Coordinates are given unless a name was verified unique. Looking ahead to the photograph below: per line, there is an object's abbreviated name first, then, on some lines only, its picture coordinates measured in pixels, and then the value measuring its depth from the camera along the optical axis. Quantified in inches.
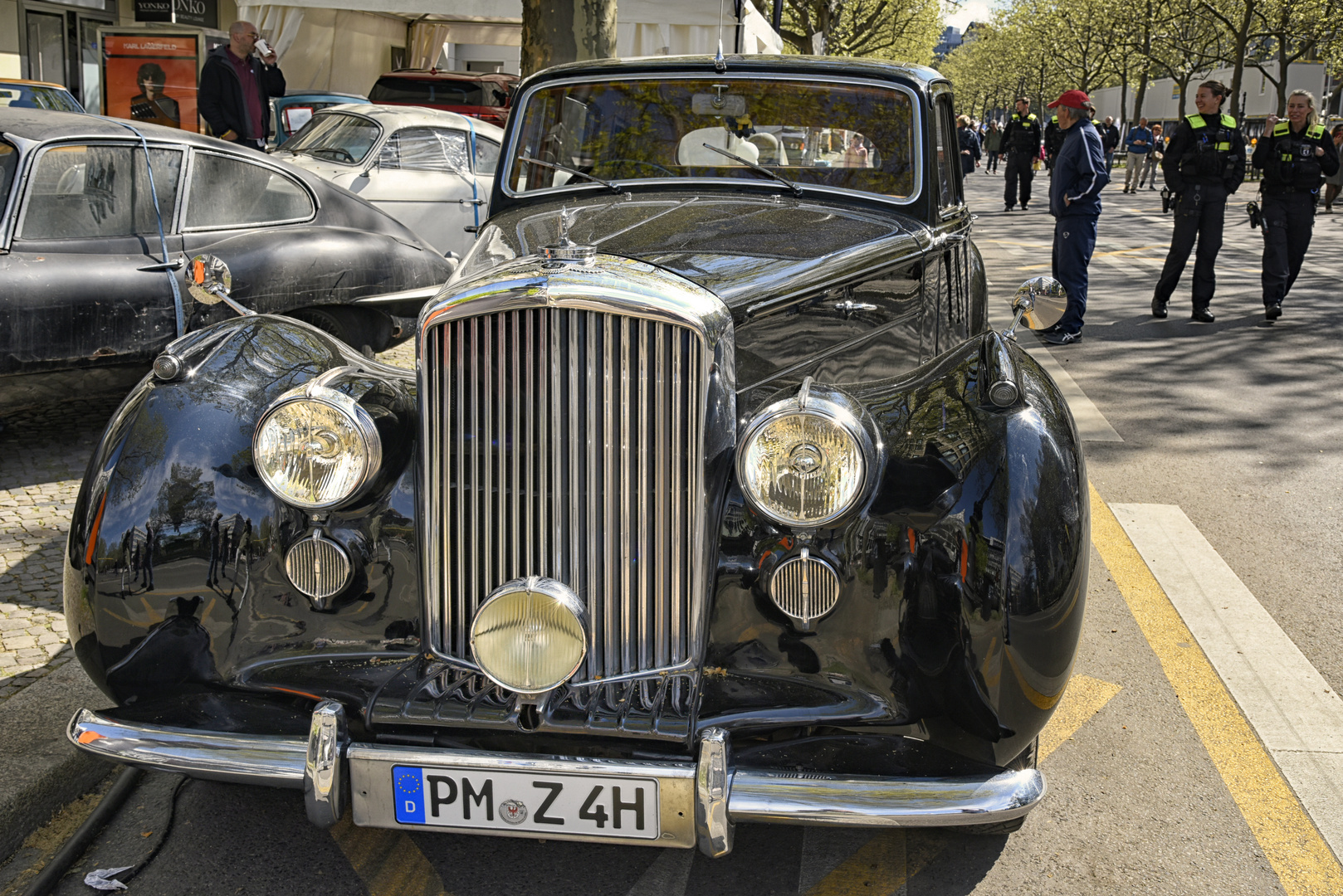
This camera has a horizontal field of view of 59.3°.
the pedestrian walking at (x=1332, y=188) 869.5
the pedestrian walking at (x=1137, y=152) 1090.1
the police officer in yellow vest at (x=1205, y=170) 370.3
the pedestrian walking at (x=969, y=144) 923.4
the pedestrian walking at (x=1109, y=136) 1173.1
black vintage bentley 89.0
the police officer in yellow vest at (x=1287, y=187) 377.7
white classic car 368.5
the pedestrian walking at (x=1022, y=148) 791.1
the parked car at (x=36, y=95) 425.4
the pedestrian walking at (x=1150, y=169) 1141.4
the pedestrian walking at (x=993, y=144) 805.2
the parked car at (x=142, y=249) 200.8
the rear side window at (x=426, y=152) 378.0
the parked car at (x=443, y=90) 649.6
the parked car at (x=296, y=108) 544.7
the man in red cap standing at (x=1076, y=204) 354.6
